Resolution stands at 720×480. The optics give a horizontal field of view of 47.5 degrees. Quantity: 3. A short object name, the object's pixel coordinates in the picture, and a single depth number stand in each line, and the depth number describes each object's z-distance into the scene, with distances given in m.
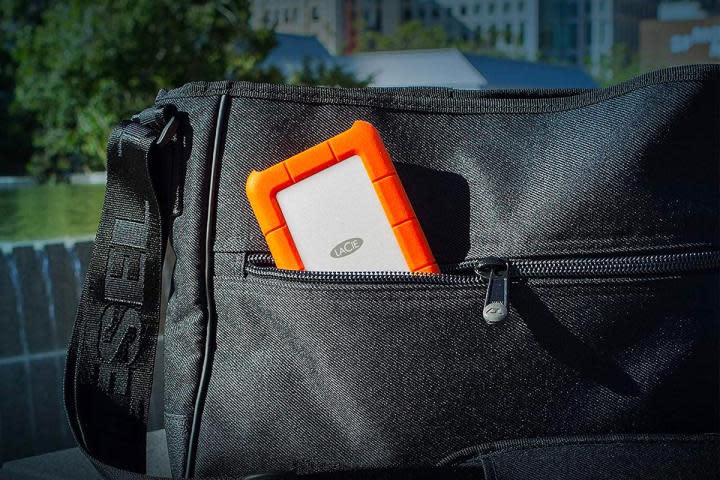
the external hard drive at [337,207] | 0.81
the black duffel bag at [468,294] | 0.79
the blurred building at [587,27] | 17.48
